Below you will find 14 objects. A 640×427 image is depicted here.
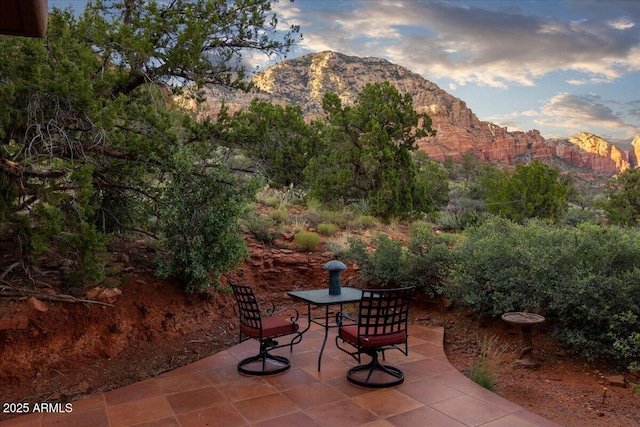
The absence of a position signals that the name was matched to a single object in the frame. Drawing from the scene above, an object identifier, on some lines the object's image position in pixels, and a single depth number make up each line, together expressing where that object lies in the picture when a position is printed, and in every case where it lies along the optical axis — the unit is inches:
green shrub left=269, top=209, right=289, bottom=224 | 417.4
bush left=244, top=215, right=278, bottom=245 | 368.2
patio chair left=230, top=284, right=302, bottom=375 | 171.9
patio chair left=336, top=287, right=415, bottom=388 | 159.6
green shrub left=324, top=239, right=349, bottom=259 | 355.6
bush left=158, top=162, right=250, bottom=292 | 225.8
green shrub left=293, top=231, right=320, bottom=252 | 362.9
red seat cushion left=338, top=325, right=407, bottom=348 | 159.2
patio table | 178.4
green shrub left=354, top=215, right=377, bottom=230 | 450.5
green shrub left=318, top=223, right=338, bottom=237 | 405.4
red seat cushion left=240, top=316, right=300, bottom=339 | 171.8
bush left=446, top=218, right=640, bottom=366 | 180.4
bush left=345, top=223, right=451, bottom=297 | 273.0
